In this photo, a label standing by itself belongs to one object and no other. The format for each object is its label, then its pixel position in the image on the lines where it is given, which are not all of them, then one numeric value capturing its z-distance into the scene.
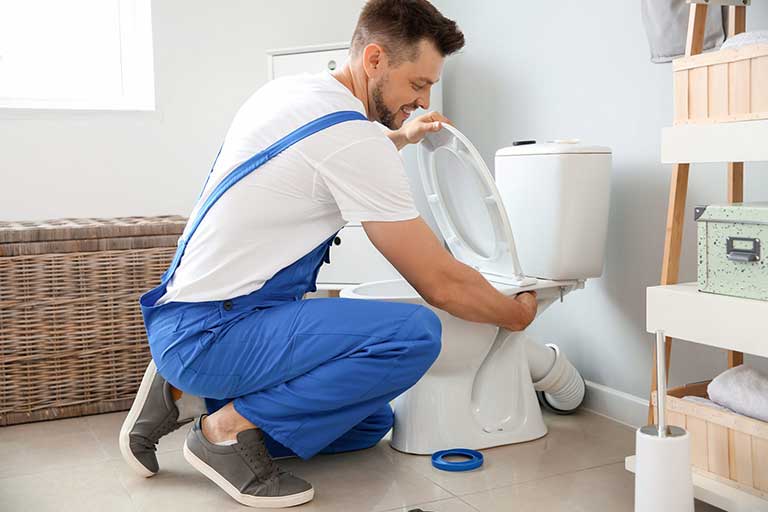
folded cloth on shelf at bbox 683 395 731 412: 1.74
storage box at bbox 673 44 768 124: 1.59
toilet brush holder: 1.53
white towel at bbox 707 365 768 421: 1.65
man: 1.83
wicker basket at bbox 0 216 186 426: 2.56
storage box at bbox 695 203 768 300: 1.56
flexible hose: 2.37
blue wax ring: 2.08
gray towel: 1.95
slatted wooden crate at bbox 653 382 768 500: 1.63
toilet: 2.18
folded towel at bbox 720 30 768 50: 1.64
